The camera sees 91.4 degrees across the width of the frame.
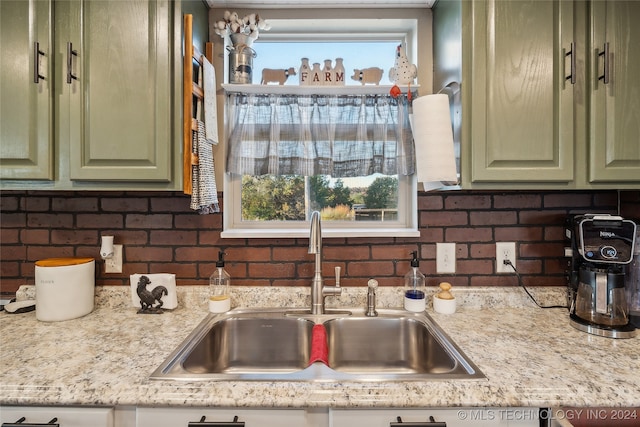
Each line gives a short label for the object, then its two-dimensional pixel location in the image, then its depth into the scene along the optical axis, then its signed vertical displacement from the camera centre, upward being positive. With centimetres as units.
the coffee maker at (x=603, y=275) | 111 -23
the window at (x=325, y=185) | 161 +14
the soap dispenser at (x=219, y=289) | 134 -34
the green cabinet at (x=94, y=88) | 114 +47
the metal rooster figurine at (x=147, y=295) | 134 -35
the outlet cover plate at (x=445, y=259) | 146 -22
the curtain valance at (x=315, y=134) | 152 +39
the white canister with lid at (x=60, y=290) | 122 -30
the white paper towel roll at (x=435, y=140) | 119 +28
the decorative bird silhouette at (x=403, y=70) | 140 +64
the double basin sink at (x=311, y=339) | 125 -53
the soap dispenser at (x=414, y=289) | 133 -34
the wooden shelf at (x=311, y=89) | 142 +58
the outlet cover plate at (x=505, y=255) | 146 -20
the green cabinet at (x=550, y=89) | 114 +45
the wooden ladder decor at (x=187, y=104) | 116 +41
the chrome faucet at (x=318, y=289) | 131 -33
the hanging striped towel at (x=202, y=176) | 124 +15
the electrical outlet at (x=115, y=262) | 145 -22
